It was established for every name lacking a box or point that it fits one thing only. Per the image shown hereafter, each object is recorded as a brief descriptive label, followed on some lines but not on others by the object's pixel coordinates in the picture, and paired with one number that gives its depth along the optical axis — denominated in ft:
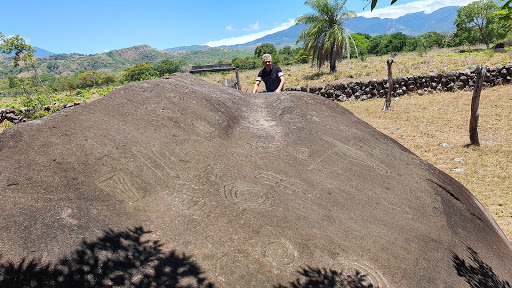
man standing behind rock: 22.67
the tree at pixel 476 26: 125.90
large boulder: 7.55
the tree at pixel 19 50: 46.44
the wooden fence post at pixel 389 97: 44.88
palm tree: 67.41
